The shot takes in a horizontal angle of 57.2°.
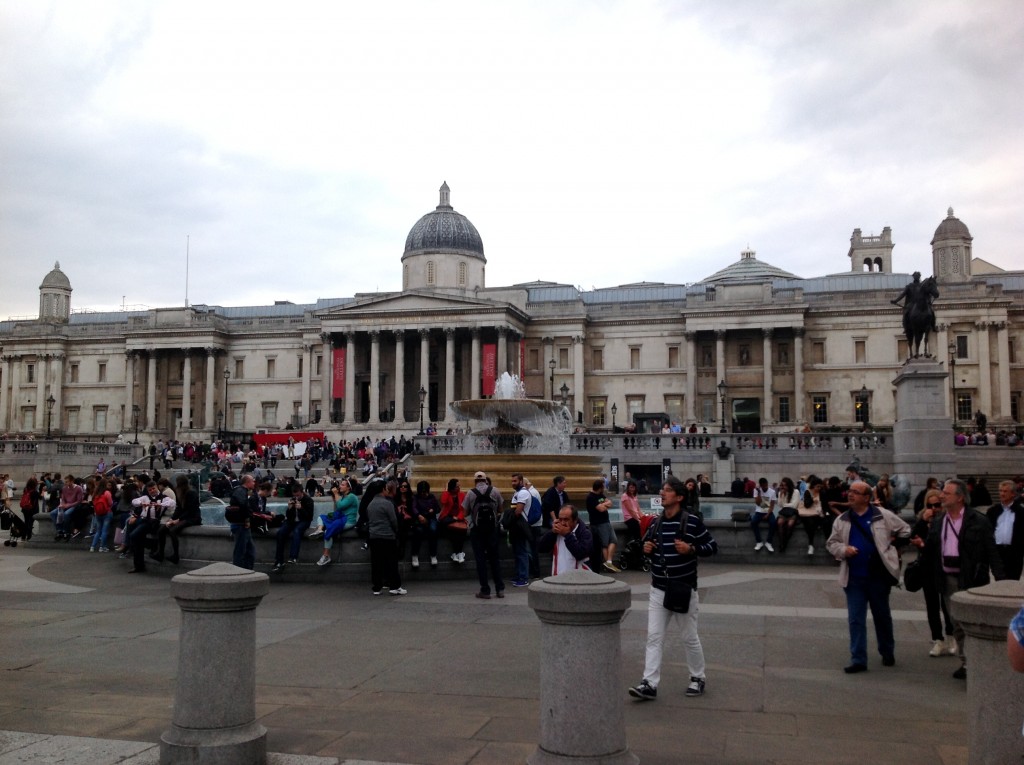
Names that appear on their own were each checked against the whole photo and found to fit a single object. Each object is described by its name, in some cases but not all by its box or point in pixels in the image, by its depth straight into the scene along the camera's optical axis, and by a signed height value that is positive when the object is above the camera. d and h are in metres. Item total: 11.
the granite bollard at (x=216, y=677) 6.46 -1.60
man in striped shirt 8.47 -1.19
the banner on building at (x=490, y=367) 72.25 +6.29
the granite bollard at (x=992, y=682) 5.17 -1.28
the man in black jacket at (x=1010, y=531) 10.57 -0.91
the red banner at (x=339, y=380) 75.19 +5.45
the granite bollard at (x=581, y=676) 5.84 -1.43
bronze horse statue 31.17 +4.69
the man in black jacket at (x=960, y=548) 9.33 -0.98
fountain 28.50 +0.92
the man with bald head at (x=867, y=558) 9.76 -1.12
